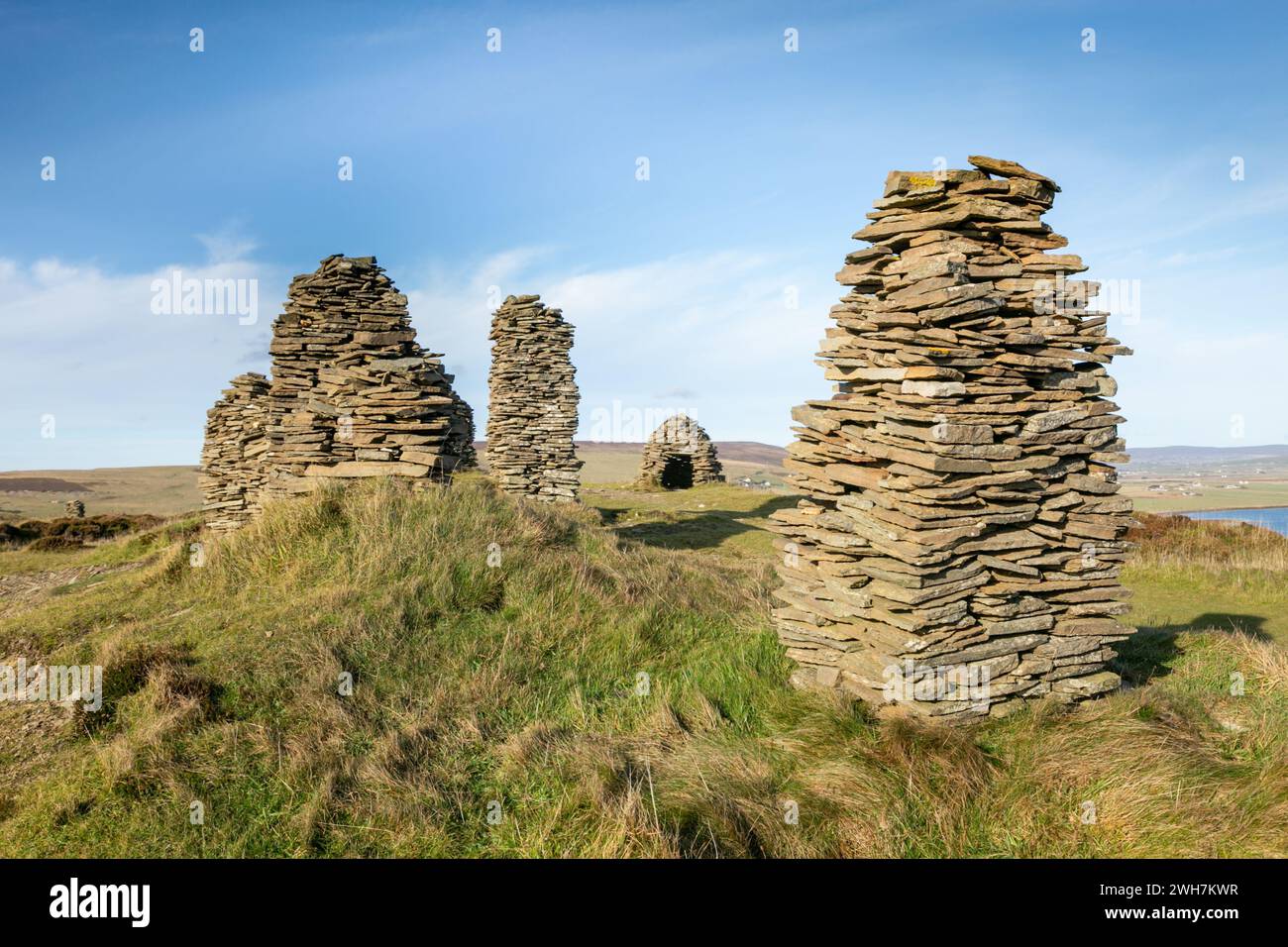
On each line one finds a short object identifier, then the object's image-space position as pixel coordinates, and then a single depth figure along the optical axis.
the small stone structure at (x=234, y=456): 21.08
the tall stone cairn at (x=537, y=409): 22.59
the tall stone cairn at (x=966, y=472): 6.05
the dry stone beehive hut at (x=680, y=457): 36.91
